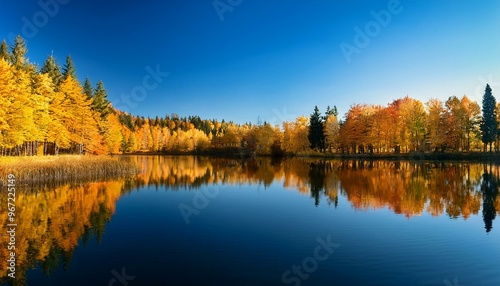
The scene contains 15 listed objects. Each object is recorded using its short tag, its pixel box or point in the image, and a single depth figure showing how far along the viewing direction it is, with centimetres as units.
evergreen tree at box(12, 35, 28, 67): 6038
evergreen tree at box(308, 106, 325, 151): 10744
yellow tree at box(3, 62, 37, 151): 3842
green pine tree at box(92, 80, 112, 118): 8188
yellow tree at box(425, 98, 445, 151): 7788
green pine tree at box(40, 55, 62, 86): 6531
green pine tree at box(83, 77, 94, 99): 8345
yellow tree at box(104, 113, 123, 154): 8338
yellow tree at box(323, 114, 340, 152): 10044
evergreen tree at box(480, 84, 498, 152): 7650
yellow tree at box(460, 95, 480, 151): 7881
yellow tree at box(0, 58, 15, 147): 3629
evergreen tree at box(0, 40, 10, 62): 5729
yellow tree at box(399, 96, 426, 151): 8025
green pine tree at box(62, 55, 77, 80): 7362
